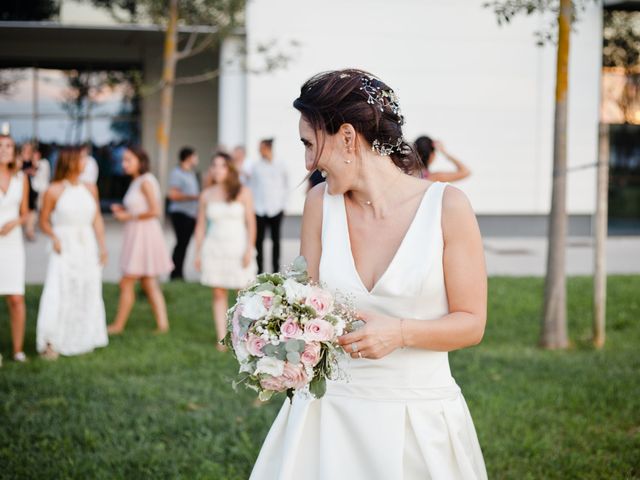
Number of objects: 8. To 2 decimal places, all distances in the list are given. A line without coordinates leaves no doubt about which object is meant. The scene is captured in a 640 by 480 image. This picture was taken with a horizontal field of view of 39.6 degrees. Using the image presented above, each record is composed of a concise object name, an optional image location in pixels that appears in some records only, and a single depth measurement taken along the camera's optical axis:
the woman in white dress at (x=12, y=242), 8.05
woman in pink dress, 9.70
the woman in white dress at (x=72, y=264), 8.56
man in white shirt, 13.59
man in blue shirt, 13.59
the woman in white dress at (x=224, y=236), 9.10
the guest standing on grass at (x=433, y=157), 8.21
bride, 2.86
